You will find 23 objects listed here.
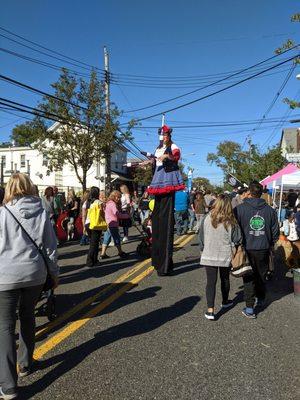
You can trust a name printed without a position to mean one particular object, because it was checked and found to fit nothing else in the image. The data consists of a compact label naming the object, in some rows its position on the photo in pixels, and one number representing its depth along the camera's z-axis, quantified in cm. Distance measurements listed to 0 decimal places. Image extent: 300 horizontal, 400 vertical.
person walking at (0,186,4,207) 668
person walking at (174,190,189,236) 1574
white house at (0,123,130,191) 4644
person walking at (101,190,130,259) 1084
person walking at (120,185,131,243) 1433
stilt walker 832
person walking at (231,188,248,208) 1132
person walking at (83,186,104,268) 962
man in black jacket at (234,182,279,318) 628
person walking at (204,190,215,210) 1789
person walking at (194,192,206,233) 1747
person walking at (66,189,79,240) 1541
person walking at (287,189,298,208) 1948
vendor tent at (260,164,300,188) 1825
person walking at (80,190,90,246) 1369
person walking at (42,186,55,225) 1071
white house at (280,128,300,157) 6844
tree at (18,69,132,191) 2573
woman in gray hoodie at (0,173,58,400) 362
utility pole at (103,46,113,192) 2703
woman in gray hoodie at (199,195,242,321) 590
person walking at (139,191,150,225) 1625
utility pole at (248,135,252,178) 5828
